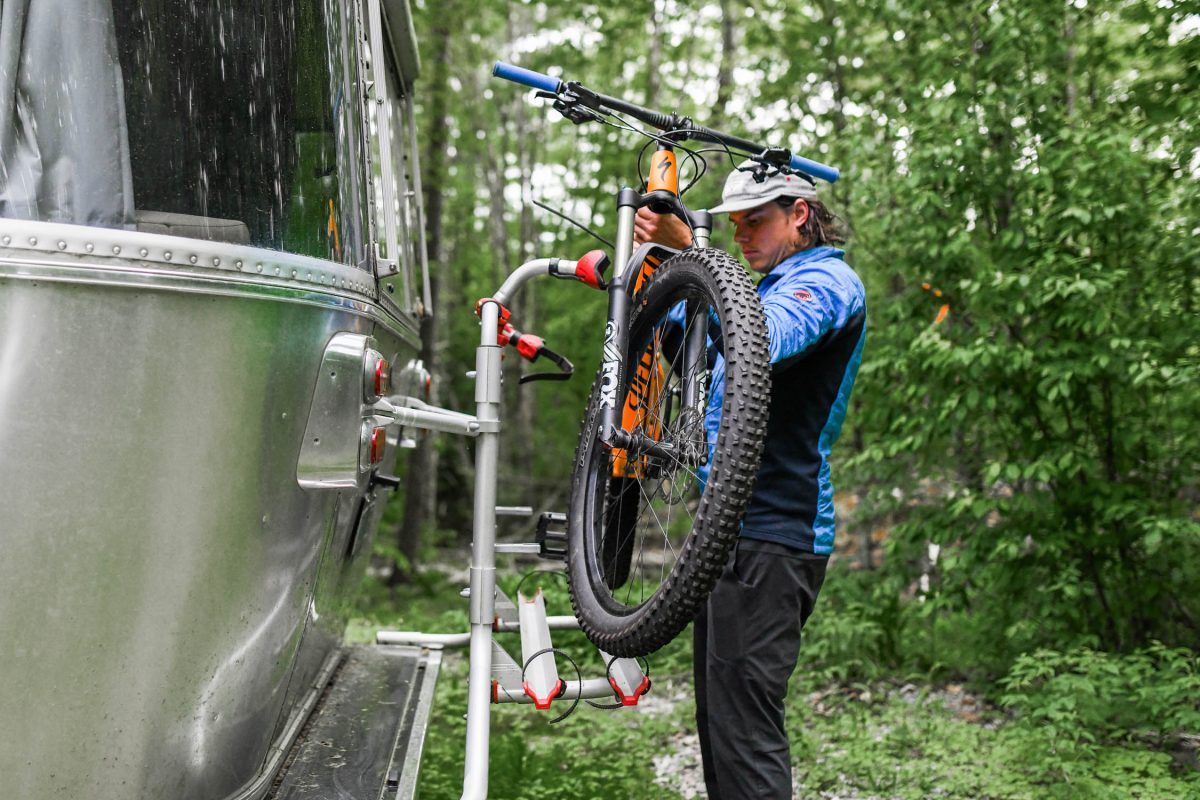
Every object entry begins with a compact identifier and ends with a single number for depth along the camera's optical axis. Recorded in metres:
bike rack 2.74
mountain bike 2.30
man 2.66
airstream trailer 1.91
